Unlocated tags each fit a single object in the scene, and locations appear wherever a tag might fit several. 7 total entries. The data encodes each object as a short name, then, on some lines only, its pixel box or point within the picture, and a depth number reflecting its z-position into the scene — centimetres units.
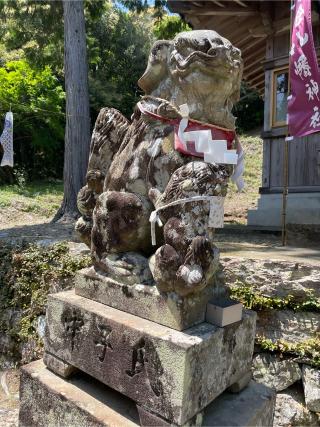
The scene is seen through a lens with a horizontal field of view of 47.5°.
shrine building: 569
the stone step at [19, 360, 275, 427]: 163
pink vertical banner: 398
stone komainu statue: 156
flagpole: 412
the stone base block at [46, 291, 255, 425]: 147
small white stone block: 165
